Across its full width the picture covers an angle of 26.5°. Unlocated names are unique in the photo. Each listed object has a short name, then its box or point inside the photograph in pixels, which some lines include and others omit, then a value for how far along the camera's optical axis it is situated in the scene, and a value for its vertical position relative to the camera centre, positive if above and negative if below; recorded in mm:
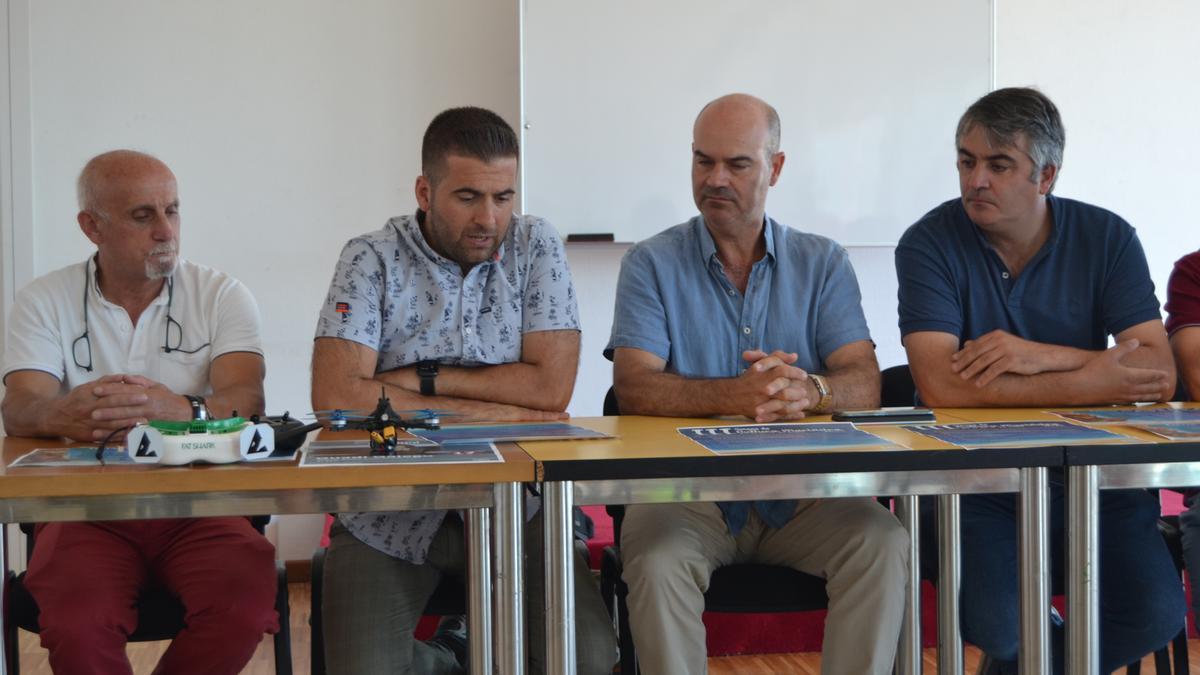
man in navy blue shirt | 3954 +46
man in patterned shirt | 3912 +38
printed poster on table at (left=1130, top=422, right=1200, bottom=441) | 3522 -172
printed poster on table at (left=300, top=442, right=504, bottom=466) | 3321 -172
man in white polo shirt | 3614 -100
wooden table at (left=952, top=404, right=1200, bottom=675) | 3458 -240
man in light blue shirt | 3618 -89
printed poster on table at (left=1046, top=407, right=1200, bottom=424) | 3715 -167
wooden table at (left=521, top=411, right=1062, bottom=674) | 3345 -211
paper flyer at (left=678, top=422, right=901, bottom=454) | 3424 -171
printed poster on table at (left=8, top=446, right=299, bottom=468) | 3336 -171
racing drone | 3398 -142
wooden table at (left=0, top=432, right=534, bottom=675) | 3222 -203
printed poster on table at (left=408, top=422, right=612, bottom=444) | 3529 -164
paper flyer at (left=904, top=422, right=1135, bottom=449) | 3485 -174
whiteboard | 5504 +698
